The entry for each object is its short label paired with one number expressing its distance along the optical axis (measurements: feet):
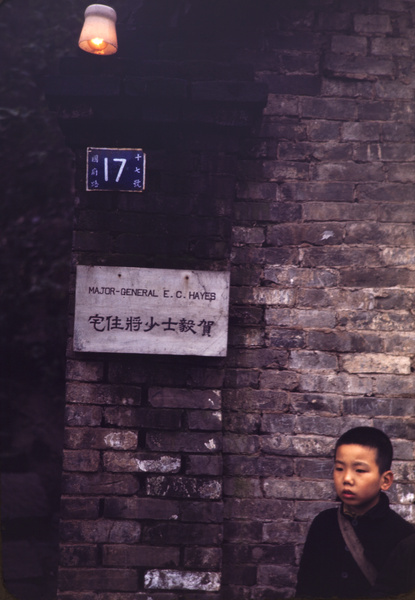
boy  7.52
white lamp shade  7.30
